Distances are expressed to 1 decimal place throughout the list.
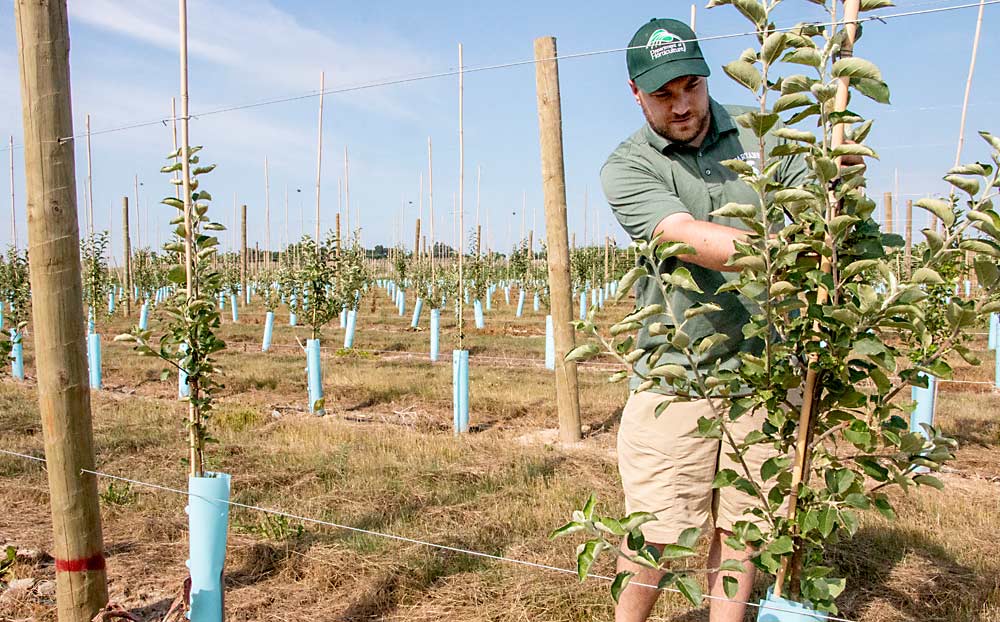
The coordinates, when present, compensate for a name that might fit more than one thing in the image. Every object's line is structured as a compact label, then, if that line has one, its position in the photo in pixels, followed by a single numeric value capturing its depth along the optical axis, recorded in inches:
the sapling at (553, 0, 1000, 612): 53.4
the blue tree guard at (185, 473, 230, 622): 115.8
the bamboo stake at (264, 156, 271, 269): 721.3
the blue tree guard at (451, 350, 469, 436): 310.3
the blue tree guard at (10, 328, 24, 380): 457.7
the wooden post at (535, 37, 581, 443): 271.1
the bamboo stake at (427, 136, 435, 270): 457.7
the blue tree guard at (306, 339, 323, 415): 359.3
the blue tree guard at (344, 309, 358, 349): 642.2
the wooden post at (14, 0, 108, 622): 108.8
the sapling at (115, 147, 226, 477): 124.0
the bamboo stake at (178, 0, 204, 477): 121.9
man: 77.3
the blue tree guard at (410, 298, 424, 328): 840.9
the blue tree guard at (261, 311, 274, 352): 618.5
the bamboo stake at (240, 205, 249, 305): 1119.0
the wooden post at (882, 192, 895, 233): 944.6
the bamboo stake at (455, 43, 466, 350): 313.3
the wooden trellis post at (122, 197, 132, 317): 824.9
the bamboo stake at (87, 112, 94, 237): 614.9
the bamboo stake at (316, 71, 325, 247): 406.3
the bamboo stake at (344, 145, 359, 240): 549.6
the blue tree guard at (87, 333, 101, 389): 428.1
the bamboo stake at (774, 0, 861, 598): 55.9
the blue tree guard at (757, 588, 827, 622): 61.0
